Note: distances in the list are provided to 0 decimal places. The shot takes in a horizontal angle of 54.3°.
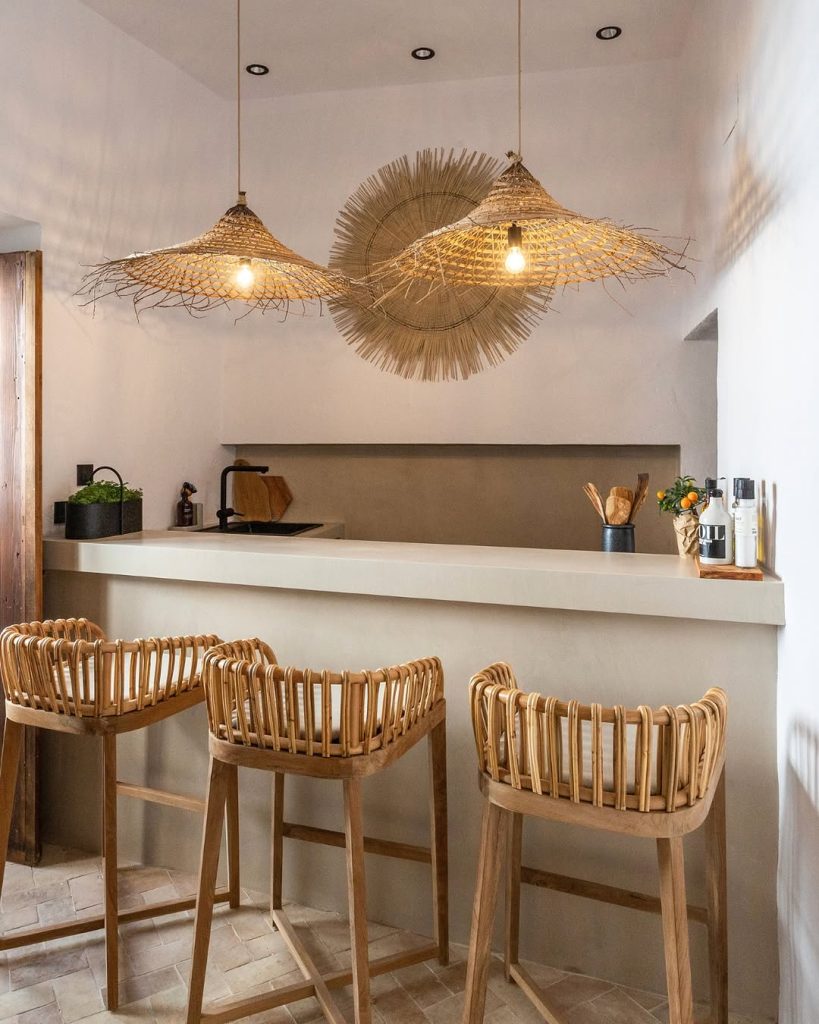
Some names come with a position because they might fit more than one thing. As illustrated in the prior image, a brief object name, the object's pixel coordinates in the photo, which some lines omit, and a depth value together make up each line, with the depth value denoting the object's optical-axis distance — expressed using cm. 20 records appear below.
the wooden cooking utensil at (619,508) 231
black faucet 346
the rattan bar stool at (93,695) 175
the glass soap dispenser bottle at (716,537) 177
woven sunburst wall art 330
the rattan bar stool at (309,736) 149
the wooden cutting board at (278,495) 368
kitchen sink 354
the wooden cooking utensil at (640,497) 235
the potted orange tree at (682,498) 206
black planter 249
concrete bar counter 176
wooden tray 171
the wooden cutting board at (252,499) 366
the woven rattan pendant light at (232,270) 196
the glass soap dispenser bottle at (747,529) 175
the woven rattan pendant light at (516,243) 173
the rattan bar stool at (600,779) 128
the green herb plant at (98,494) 252
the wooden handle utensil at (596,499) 232
